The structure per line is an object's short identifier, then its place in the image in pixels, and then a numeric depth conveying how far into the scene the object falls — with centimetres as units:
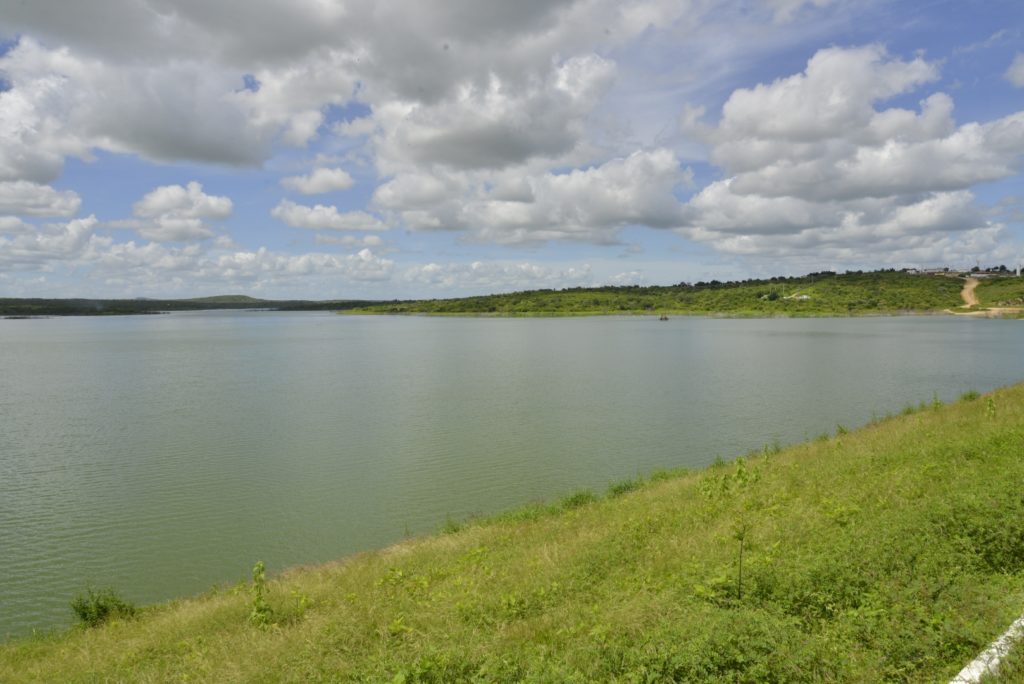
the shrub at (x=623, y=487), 2203
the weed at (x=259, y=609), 1160
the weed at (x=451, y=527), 1911
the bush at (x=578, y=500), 2036
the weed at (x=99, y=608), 1405
